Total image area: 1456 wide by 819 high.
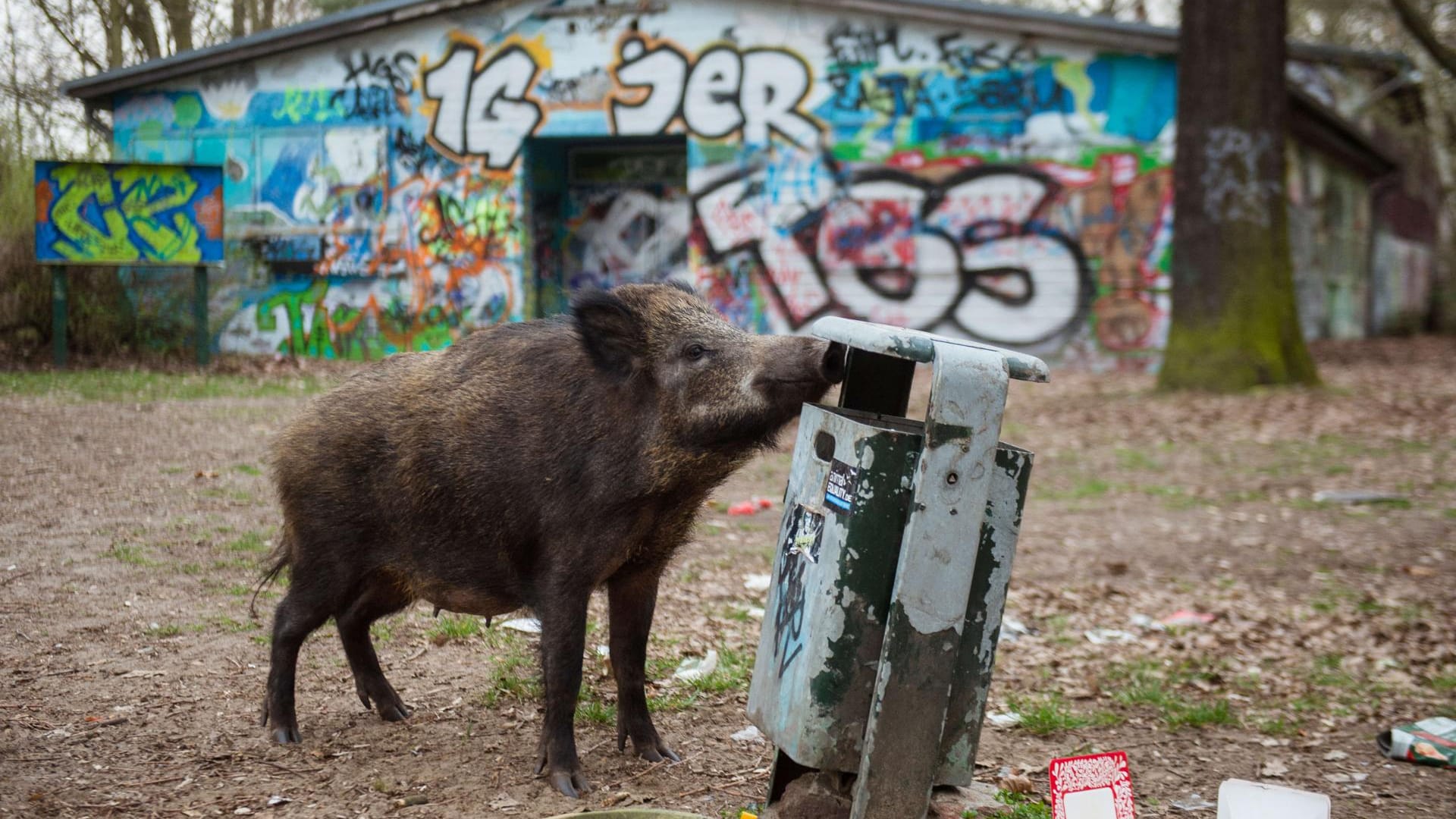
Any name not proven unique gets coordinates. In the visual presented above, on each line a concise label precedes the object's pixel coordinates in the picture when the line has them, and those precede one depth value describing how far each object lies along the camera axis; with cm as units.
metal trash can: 313
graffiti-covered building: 1602
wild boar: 395
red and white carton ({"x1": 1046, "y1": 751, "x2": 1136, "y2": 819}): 343
